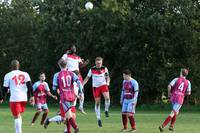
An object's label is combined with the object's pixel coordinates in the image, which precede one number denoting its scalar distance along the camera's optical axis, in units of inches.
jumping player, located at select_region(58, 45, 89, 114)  944.5
